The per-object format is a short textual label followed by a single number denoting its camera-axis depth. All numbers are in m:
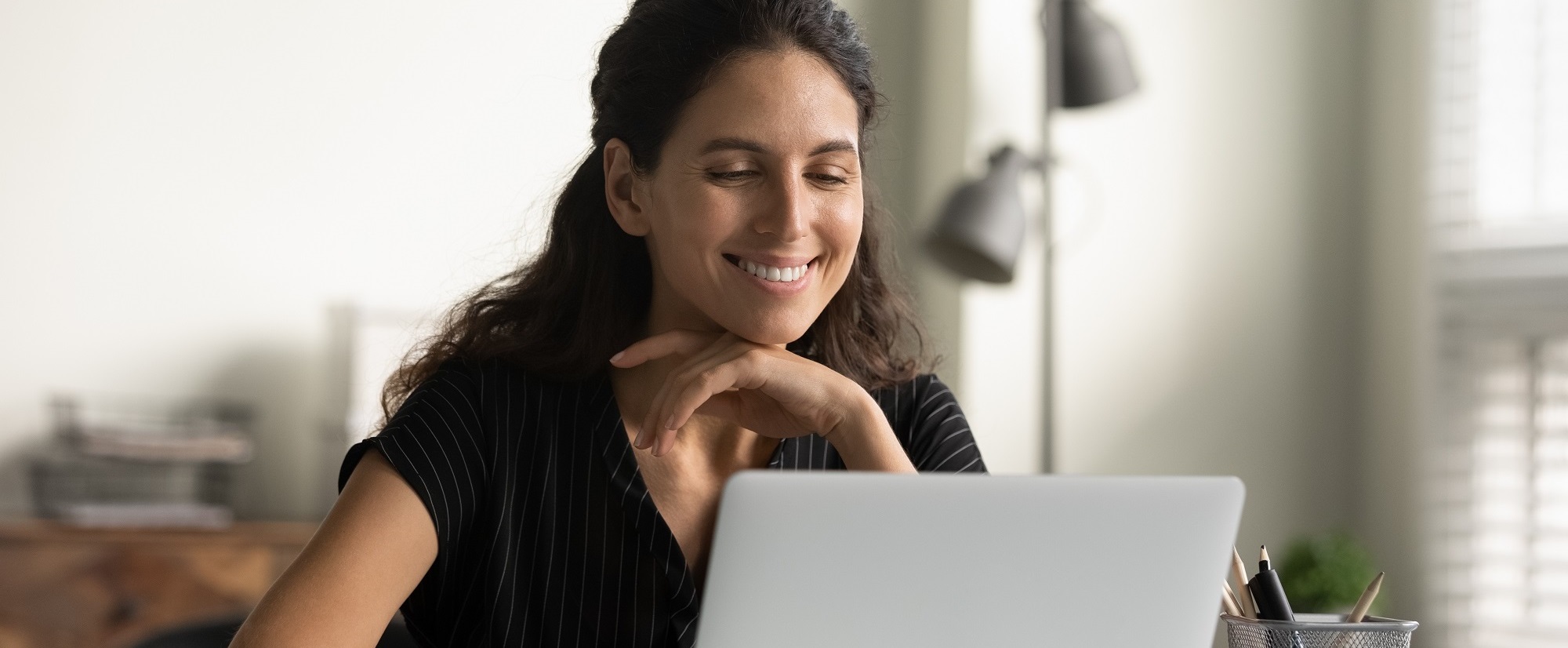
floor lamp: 3.03
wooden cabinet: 2.56
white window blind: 2.83
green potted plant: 2.73
